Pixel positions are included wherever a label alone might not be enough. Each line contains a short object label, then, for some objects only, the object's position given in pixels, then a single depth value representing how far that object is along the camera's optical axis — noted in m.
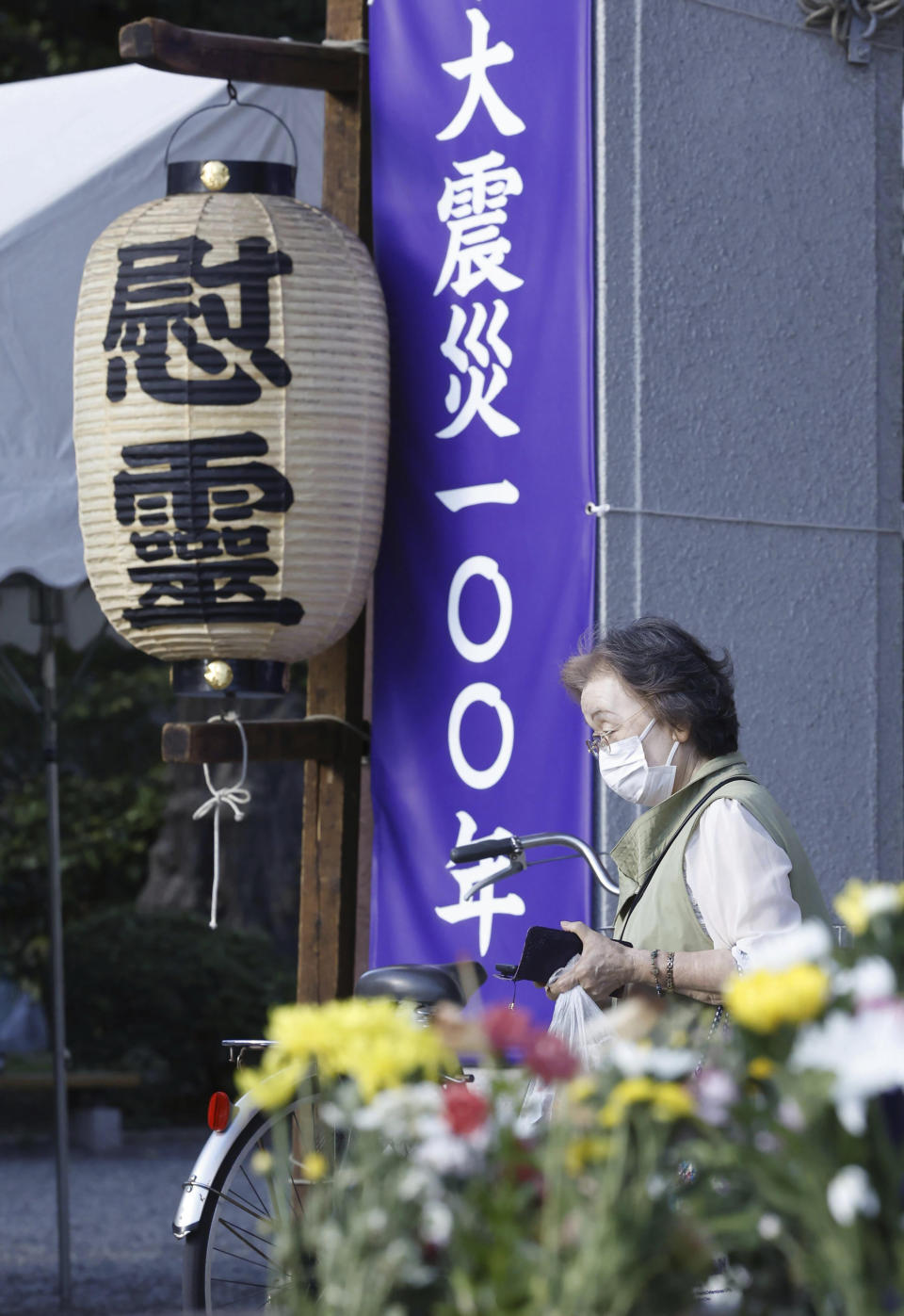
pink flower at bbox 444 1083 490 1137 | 3.60
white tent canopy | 7.36
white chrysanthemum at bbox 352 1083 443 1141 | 3.70
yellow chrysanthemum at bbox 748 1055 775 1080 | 3.56
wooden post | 7.38
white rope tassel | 7.12
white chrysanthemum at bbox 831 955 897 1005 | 3.47
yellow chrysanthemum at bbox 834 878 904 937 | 3.70
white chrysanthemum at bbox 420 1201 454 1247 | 3.61
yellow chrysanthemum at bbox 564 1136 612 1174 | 3.62
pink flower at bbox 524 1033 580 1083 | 3.67
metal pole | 8.26
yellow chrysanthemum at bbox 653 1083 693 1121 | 3.53
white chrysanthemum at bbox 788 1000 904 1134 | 3.29
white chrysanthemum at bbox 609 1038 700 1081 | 3.70
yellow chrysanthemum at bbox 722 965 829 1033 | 3.40
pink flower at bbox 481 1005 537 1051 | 3.68
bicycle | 6.50
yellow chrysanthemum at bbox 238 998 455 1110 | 3.65
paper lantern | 7.01
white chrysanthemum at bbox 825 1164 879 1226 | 3.26
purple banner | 6.98
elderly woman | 6.31
